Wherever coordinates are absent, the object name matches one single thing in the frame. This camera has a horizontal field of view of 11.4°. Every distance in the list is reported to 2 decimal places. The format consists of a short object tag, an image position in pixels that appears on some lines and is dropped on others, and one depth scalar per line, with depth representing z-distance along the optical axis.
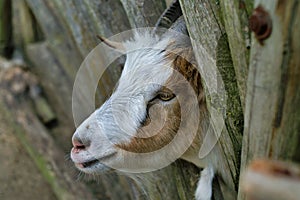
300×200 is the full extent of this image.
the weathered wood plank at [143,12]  2.19
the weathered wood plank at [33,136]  2.60
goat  2.04
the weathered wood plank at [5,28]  3.23
